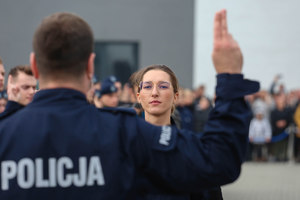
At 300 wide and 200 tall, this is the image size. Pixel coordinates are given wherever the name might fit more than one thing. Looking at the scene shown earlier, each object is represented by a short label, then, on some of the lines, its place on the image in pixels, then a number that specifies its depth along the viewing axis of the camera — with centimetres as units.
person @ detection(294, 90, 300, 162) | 1457
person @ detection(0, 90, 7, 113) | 489
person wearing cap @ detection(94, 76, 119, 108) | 796
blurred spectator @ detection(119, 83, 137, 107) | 1038
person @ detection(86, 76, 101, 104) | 851
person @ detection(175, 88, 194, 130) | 1067
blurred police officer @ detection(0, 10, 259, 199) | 183
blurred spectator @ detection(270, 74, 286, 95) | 1658
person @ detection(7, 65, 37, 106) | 289
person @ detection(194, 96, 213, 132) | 1305
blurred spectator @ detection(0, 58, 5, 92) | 398
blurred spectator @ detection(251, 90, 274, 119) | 1477
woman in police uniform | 370
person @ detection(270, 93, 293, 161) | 1482
